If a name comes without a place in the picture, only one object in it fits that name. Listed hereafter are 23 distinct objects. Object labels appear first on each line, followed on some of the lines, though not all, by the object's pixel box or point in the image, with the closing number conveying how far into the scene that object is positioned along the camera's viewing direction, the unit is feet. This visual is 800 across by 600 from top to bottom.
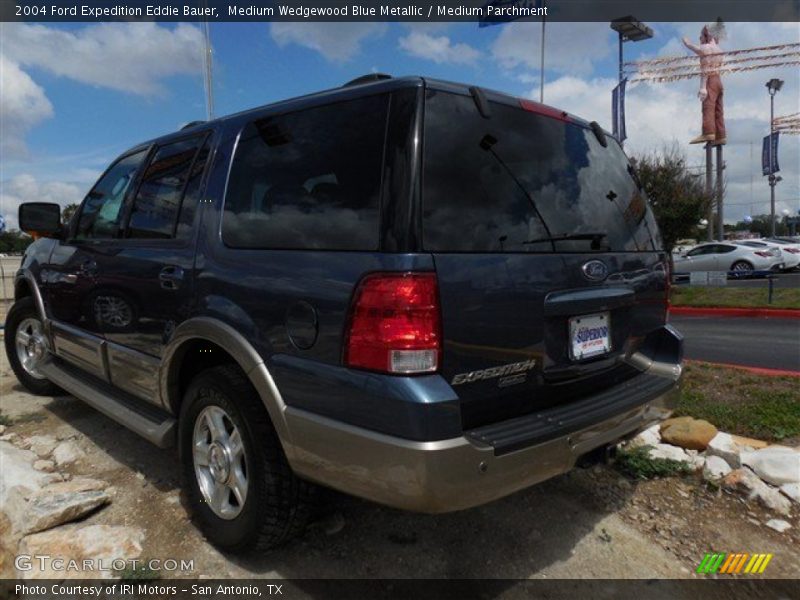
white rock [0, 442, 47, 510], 10.16
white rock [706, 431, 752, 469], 11.59
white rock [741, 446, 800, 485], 10.90
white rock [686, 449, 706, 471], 11.71
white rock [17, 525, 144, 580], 8.28
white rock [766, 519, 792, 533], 9.92
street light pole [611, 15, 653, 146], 97.30
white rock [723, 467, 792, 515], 10.42
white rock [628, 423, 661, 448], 12.69
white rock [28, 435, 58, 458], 12.66
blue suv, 6.63
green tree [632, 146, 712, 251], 54.44
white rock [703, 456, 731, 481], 11.28
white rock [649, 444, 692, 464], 11.91
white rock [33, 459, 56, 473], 11.78
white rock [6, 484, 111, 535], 9.07
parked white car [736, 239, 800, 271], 68.69
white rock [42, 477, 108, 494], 10.30
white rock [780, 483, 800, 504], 10.56
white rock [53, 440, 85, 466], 12.14
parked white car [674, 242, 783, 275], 66.13
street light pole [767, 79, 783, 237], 138.31
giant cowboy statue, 99.96
